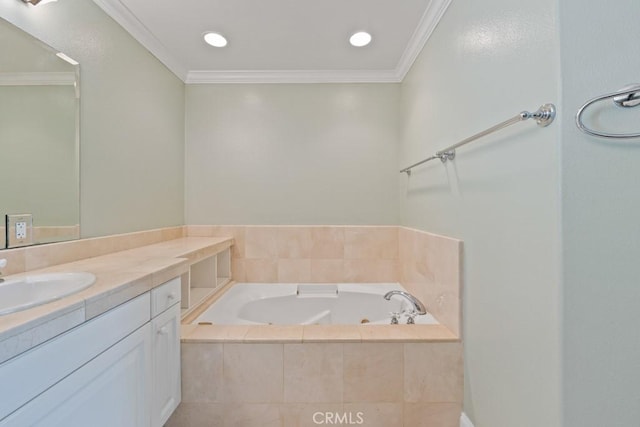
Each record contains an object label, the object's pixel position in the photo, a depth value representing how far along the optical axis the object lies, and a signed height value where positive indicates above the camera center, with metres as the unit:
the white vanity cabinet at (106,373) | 0.65 -0.47
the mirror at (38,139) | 1.12 +0.34
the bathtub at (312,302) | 2.12 -0.69
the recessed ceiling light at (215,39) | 1.96 +1.25
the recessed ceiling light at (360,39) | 1.94 +1.25
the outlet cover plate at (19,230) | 1.12 -0.06
